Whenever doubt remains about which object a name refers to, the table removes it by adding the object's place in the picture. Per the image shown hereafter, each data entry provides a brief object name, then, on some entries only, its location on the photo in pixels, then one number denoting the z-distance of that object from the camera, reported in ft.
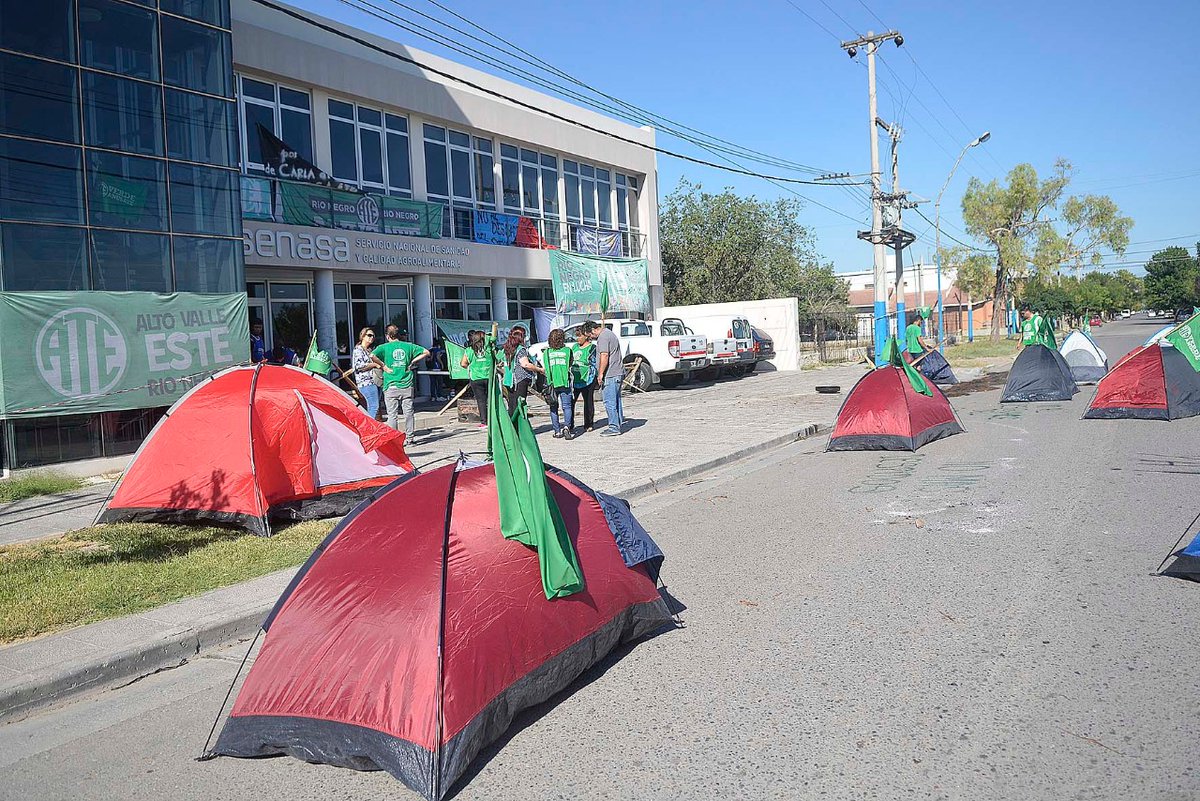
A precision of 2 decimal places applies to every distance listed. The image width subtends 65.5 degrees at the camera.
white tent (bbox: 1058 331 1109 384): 70.03
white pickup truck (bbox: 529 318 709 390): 81.05
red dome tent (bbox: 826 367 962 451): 40.35
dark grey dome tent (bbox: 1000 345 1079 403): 58.90
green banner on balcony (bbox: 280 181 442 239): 67.56
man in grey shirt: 49.06
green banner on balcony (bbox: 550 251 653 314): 86.89
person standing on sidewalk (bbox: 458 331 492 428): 52.39
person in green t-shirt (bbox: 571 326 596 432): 48.91
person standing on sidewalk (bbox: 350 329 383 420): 44.32
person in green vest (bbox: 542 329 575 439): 47.19
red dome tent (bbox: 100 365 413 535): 28.50
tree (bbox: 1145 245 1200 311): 325.56
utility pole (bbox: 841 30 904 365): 90.27
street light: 112.43
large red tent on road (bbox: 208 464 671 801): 12.96
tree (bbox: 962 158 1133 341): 178.60
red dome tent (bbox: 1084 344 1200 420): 46.75
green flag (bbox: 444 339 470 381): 60.70
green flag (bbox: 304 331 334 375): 41.55
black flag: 67.62
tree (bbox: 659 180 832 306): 140.05
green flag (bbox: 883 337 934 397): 41.22
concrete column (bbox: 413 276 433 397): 79.87
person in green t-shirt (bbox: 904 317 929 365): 62.80
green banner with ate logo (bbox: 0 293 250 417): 39.58
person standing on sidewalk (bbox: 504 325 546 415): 46.65
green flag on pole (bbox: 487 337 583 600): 15.06
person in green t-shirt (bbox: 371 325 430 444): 44.93
